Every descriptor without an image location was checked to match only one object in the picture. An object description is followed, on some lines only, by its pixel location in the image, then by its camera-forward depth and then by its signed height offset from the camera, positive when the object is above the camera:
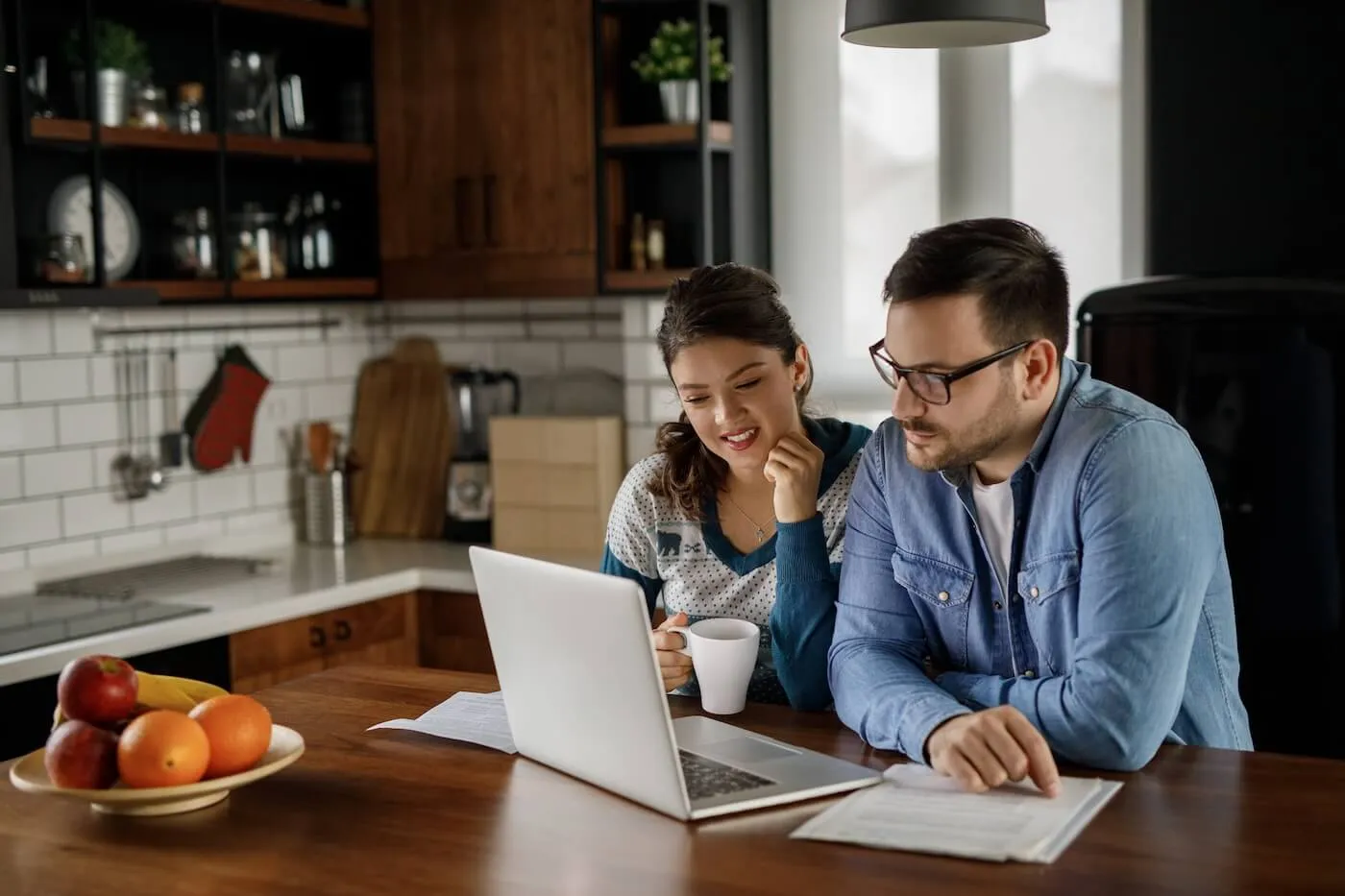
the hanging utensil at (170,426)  4.01 -0.24
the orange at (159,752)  1.63 -0.43
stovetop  3.11 -0.57
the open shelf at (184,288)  3.67 +0.10
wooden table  1.43 -0.51
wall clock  3.62 +0.26
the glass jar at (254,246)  3.98 +0.21
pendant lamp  1.96 +0.37
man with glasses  1.74 -0.29
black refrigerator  2.81 -0.28
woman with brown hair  2.19 -0.26
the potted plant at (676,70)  3.76 +0.59
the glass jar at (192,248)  3.86 +0.20
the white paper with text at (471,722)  1.94 -0.50
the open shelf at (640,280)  3.85 +0.10
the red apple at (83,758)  1.64 -0.44
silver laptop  1.59 -0.41
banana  1.80 -0.41
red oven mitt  4.09 -0.22
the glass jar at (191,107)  3.80 +0.53
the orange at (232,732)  1.68 -0.42
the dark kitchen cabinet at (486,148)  3.92 +0.44
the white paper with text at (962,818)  1.49 -0.49
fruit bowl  1.63 -0.47
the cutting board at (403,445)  4.42 -0.33
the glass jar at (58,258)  3.45 +0.16
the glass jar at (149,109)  3.69 +0.51
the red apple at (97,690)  1.67 -0.37
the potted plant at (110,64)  3.55 +0.60
